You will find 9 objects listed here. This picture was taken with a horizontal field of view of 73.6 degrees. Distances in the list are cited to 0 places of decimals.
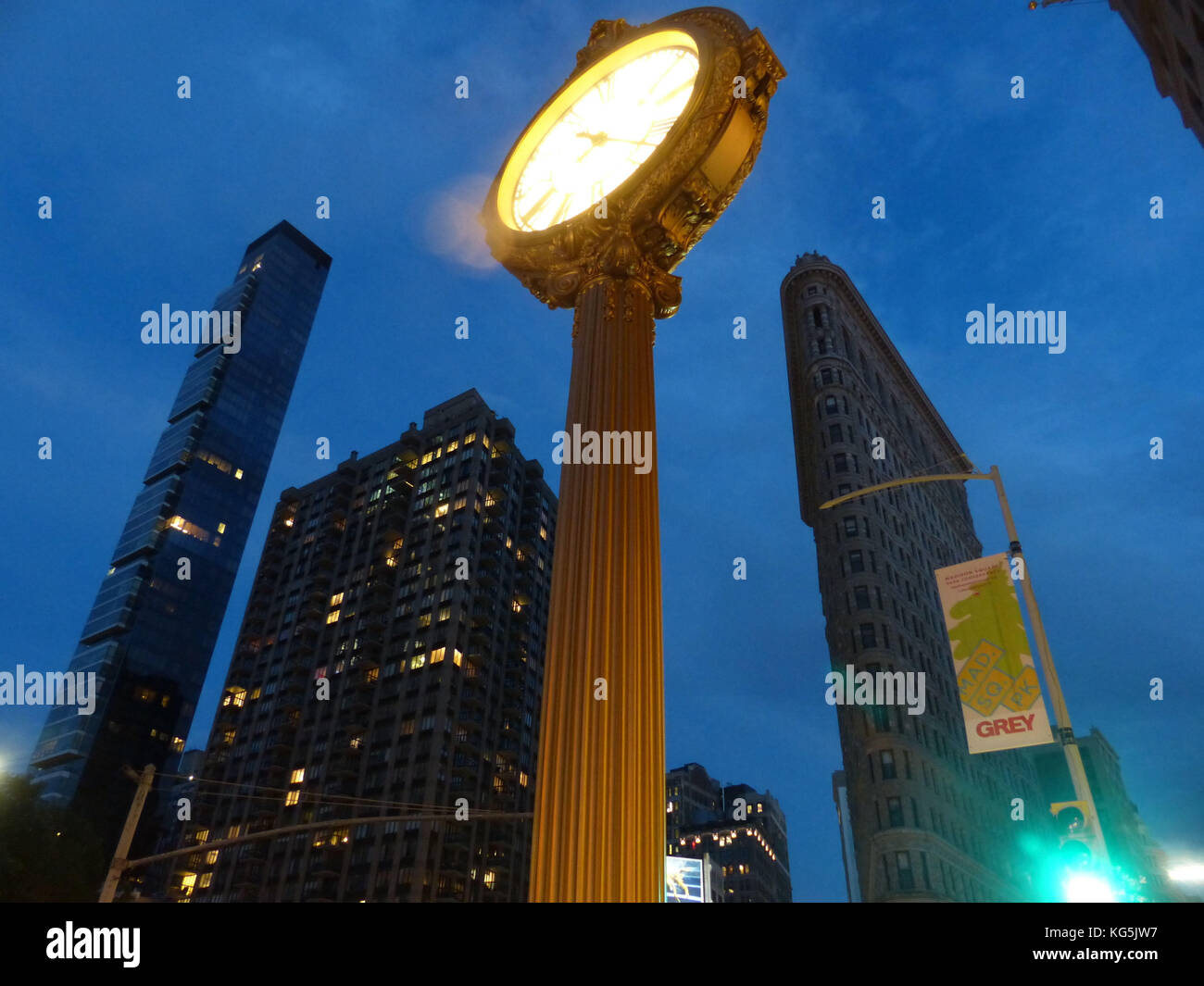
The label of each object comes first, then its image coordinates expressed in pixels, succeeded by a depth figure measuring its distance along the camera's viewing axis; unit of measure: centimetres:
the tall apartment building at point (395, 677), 7900
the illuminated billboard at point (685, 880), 4601
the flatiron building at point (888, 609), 5072
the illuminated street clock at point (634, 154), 1054
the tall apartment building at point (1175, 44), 2148
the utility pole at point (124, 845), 1827
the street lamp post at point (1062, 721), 968
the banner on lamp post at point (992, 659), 951
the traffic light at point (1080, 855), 832
